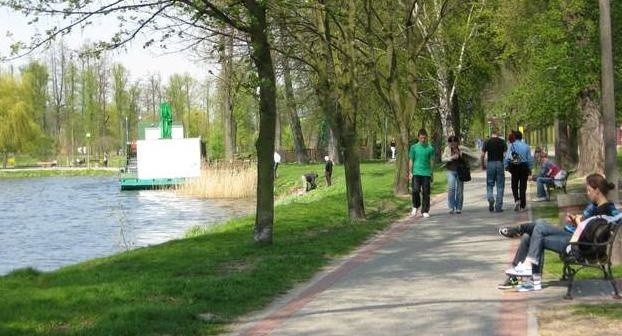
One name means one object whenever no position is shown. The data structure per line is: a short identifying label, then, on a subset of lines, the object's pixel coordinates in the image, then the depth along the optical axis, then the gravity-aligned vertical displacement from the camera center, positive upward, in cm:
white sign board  5206 +9
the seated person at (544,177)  1966 -63
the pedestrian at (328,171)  3647 -70
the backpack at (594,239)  832 -88
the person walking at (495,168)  1761 -35
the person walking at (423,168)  1731 -31
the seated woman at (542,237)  870 -91
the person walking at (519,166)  1753 -32
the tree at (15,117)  8419 +449
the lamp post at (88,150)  9001 +119
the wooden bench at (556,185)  1964 -82
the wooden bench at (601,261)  823 -110
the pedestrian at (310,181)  3562 -110
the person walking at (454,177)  1759 -51
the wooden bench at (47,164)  9006 -26
